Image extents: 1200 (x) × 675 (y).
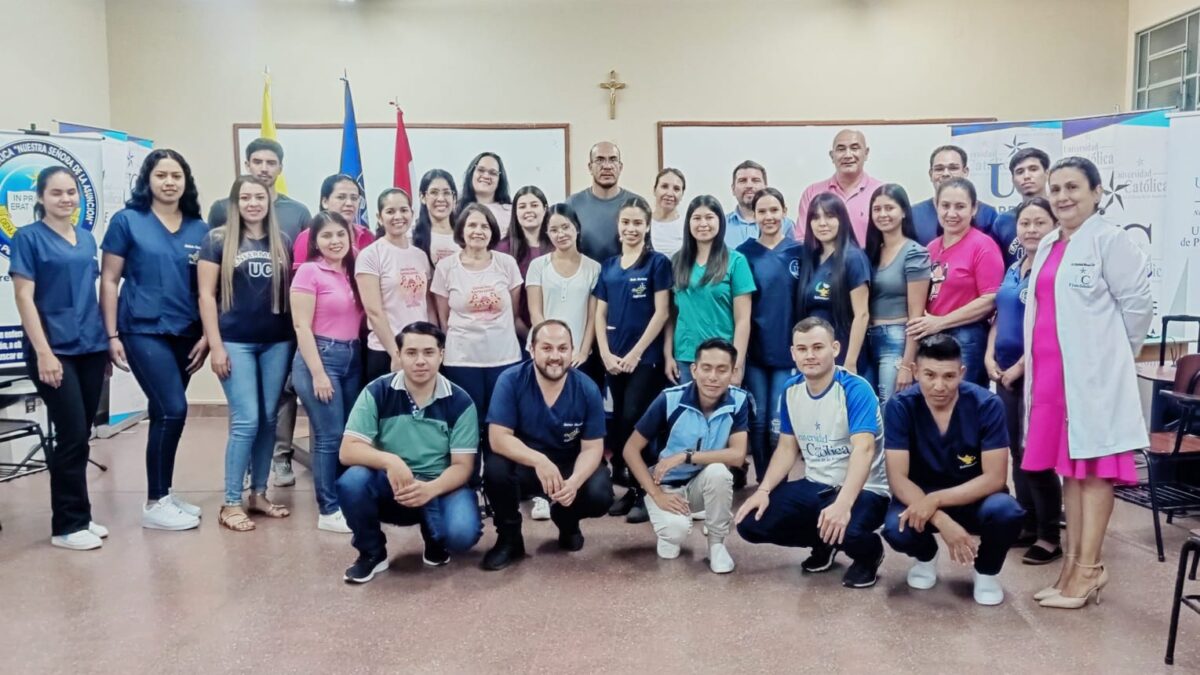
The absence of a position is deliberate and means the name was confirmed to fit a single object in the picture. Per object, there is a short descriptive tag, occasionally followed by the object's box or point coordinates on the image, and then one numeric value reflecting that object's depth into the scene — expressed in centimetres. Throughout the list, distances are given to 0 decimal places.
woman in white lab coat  269
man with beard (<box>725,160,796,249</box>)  439
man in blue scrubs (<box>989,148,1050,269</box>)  371
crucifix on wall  641
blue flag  591
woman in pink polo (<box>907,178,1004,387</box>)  351
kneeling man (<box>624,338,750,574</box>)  332
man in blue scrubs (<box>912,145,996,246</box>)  379
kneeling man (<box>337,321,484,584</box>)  316
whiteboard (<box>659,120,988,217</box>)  638
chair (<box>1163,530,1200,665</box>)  221
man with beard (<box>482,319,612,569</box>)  329
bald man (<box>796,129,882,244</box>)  419
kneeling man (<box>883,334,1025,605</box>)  287
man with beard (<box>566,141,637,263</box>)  414
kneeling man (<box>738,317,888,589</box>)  305
